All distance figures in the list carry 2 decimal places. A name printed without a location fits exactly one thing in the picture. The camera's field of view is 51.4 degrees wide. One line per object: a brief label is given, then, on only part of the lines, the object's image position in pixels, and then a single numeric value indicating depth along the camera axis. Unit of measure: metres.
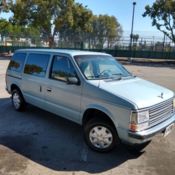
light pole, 23.73
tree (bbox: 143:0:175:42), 22.58
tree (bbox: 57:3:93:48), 22.95
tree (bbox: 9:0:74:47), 21.52
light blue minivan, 3.07
